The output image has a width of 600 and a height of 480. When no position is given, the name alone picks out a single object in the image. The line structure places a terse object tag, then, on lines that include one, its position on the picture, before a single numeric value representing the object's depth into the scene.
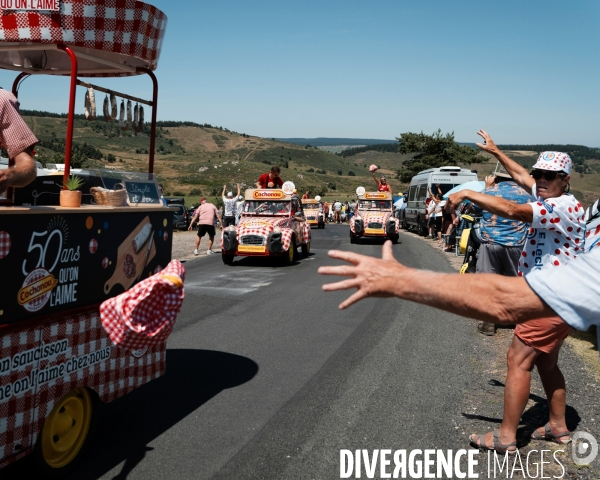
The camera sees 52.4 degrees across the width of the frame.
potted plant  3.76
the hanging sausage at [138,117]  5.26
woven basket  4.18
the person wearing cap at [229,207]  21.20
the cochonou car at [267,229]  15.49
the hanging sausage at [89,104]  4.62
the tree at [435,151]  57.31
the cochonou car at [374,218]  23.51
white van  27.22
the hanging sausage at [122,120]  5.10
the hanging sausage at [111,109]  4.93
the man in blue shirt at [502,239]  7.16
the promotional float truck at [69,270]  3.24
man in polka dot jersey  4.02
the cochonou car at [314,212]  36.03
